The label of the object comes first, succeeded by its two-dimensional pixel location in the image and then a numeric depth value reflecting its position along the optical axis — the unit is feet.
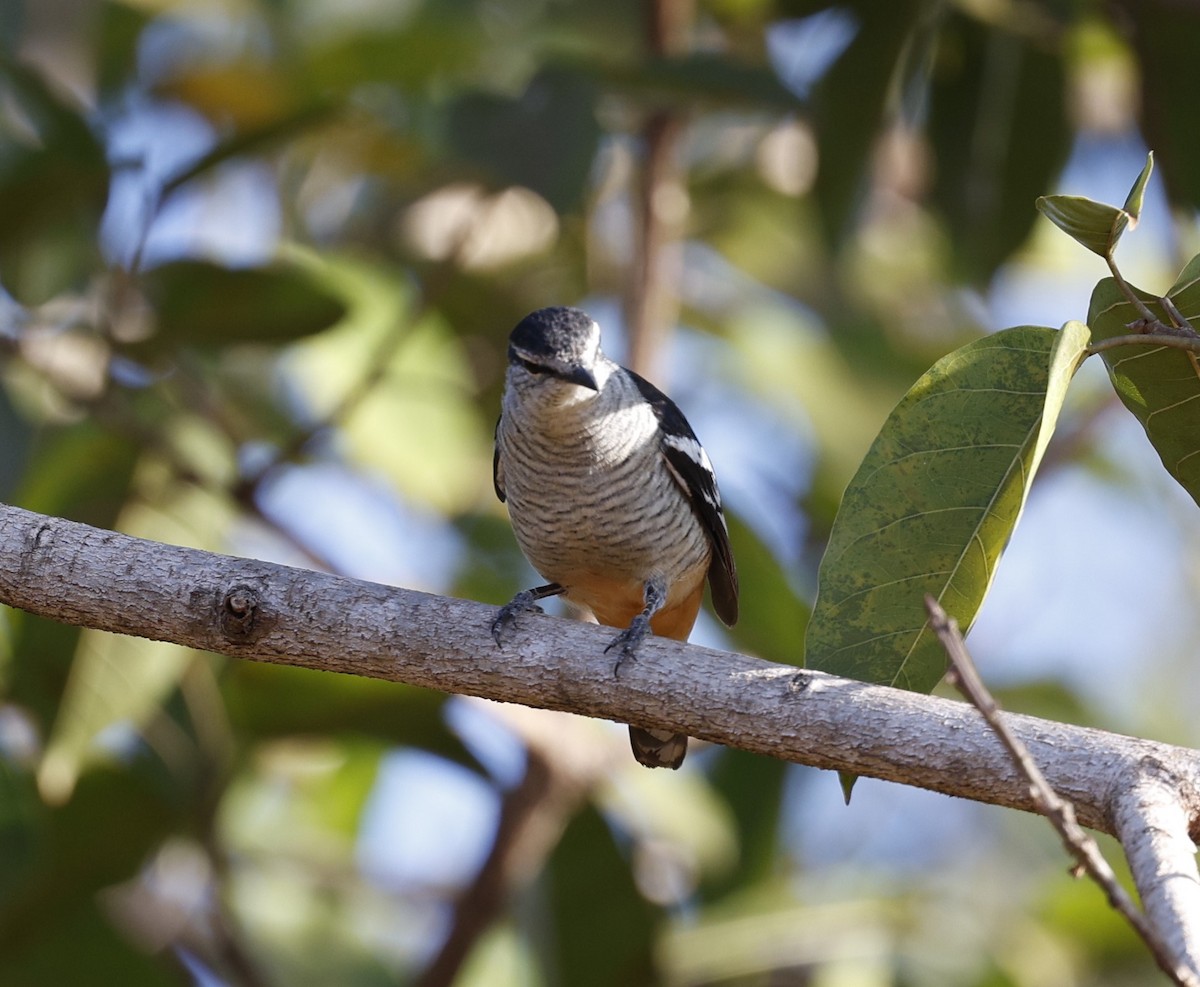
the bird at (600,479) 24.17
